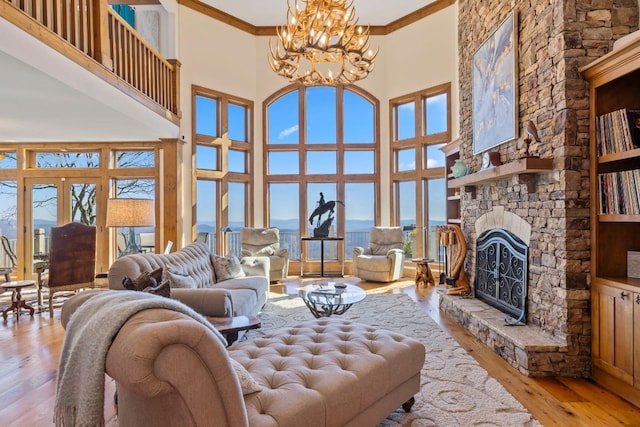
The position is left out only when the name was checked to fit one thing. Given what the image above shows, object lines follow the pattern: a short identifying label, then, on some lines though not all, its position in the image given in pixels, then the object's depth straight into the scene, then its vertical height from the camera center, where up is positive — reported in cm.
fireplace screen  350 -64
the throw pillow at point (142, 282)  259 -48
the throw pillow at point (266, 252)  696 -72
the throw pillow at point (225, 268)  472 -69
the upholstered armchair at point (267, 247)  679 -64
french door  702 +14
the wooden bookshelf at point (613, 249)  253 -29
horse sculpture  752 -9
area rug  233 -128
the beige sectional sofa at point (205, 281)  321 -72
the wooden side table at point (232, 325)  268 -82
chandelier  394 +191
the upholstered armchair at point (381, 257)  674 -81
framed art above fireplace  365 +131
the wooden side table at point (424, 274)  657 -108
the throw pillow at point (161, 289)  249 -51
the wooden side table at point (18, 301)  459 -109
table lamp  449 +1
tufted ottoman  166 -82
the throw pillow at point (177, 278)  348 -60
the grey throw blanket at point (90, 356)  123 -49
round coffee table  371 -87
